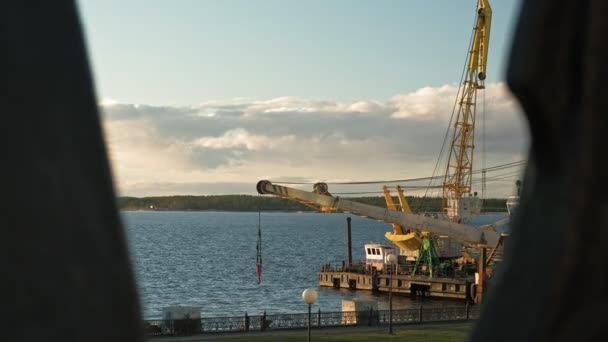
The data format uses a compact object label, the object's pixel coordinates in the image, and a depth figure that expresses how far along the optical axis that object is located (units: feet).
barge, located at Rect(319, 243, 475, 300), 185.26
